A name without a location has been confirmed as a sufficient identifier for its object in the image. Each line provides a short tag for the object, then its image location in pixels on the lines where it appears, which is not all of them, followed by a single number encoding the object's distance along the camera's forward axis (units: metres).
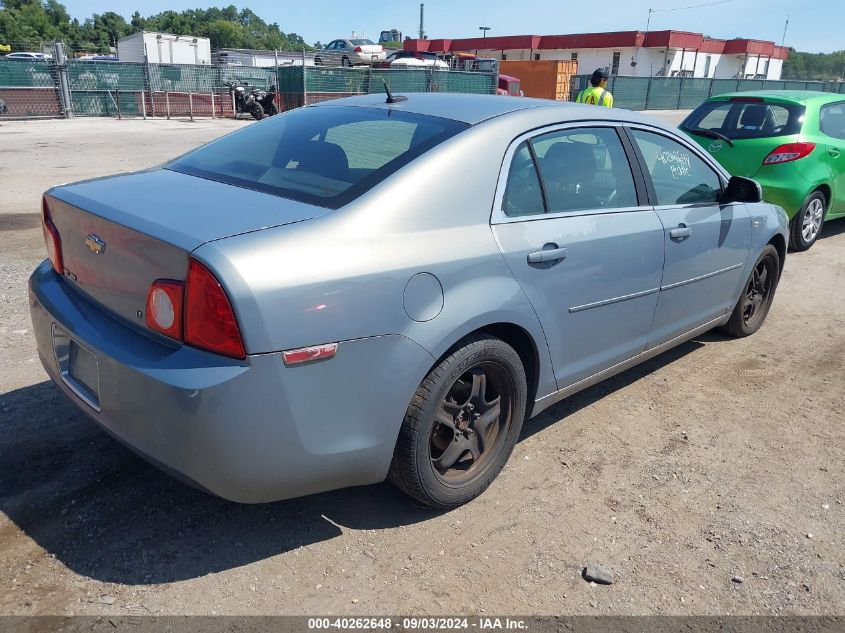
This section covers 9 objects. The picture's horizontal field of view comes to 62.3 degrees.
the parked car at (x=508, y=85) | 26.27
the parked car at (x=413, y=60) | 27.67
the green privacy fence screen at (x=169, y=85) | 20.94
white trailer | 33.91
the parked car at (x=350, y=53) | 32.53
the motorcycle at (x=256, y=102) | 22.88
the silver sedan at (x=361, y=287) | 2.25
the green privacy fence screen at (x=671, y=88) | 35.03
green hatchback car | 7.32
